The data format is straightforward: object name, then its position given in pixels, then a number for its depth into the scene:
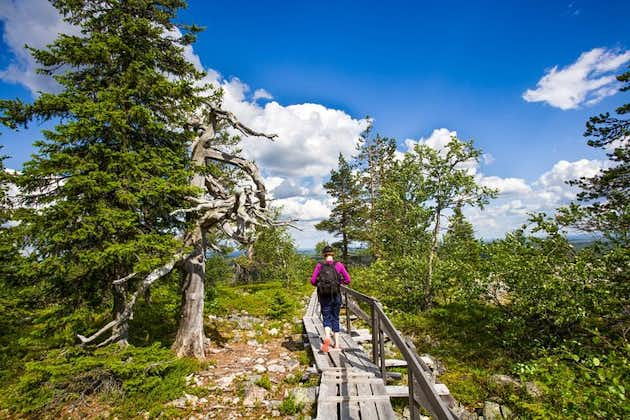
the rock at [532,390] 6.43
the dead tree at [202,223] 7.86
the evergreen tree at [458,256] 9.41
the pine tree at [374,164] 30.91
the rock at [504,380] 6.98
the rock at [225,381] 6.73
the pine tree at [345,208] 30.61
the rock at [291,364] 7.73
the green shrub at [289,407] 5.59
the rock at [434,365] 8.00
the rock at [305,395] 5.86
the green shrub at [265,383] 6.64
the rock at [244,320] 11.57
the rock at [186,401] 5.92
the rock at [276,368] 7.61
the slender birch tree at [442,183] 11.01
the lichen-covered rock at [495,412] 6.03
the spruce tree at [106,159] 5.86
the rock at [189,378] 6.75
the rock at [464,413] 6.09
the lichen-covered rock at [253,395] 6.07
